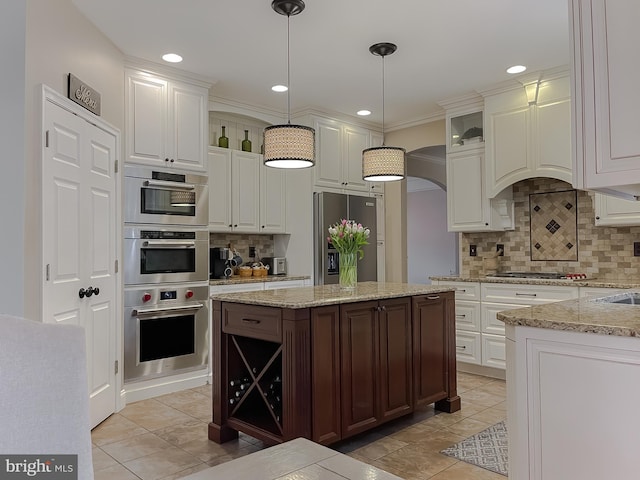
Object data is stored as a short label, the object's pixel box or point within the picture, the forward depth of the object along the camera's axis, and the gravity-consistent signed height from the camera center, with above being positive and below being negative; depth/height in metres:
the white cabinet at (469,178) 4.87 +0.72
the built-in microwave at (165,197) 3.92 +0.46
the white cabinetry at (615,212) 3.91 +0.30
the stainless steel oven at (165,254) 3.90 -0.02
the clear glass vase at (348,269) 3.40 -0.13
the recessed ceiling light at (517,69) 4.24 +1.57
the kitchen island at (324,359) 2.61 -0.65
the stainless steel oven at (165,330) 3.88 -0.66
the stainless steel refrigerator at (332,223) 5.30 +0.25
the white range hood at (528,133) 4.29 +1.06
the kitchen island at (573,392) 1.71 -0.54
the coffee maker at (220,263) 4.83 -0.12
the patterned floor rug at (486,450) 2.64 -1.15
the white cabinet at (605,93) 1.57 +0.51
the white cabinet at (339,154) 5.42 +1.10
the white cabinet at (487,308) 4.16 -0.55
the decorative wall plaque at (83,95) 3.05 +1.03
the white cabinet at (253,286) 4.47 -0.34
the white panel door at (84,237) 2.82 +0.09
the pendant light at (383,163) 3.58 +0.63
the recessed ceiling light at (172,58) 3.93 +1.57
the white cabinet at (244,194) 4.76 +0.59
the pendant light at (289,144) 2.91 +0.64
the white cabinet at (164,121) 3.98 +1.11
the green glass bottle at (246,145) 5.16 +1.11
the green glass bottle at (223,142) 4.92 +1.09
